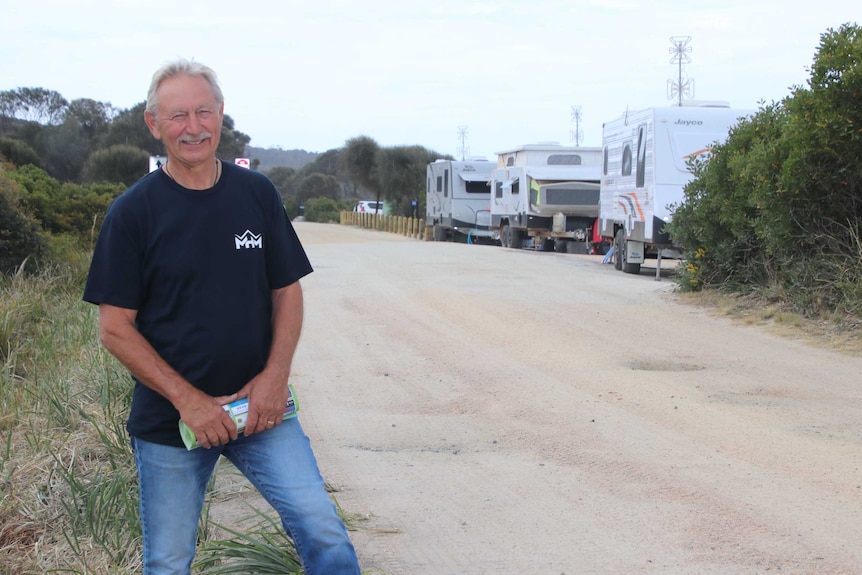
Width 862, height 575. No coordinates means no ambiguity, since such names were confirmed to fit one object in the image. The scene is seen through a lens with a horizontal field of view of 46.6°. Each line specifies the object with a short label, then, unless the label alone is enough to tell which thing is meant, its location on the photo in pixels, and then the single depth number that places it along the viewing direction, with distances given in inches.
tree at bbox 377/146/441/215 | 2305.6
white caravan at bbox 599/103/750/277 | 664.4
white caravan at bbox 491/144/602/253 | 1069.1
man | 117.6
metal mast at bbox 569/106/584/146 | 2800.2
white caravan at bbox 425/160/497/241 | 1424.7
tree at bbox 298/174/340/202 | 3673.7
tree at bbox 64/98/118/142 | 2149.4
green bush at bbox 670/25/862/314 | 397.4
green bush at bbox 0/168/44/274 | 541.3
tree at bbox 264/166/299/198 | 3905.0
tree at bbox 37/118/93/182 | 1947.6
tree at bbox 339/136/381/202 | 2448.3
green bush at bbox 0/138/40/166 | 1481.3
